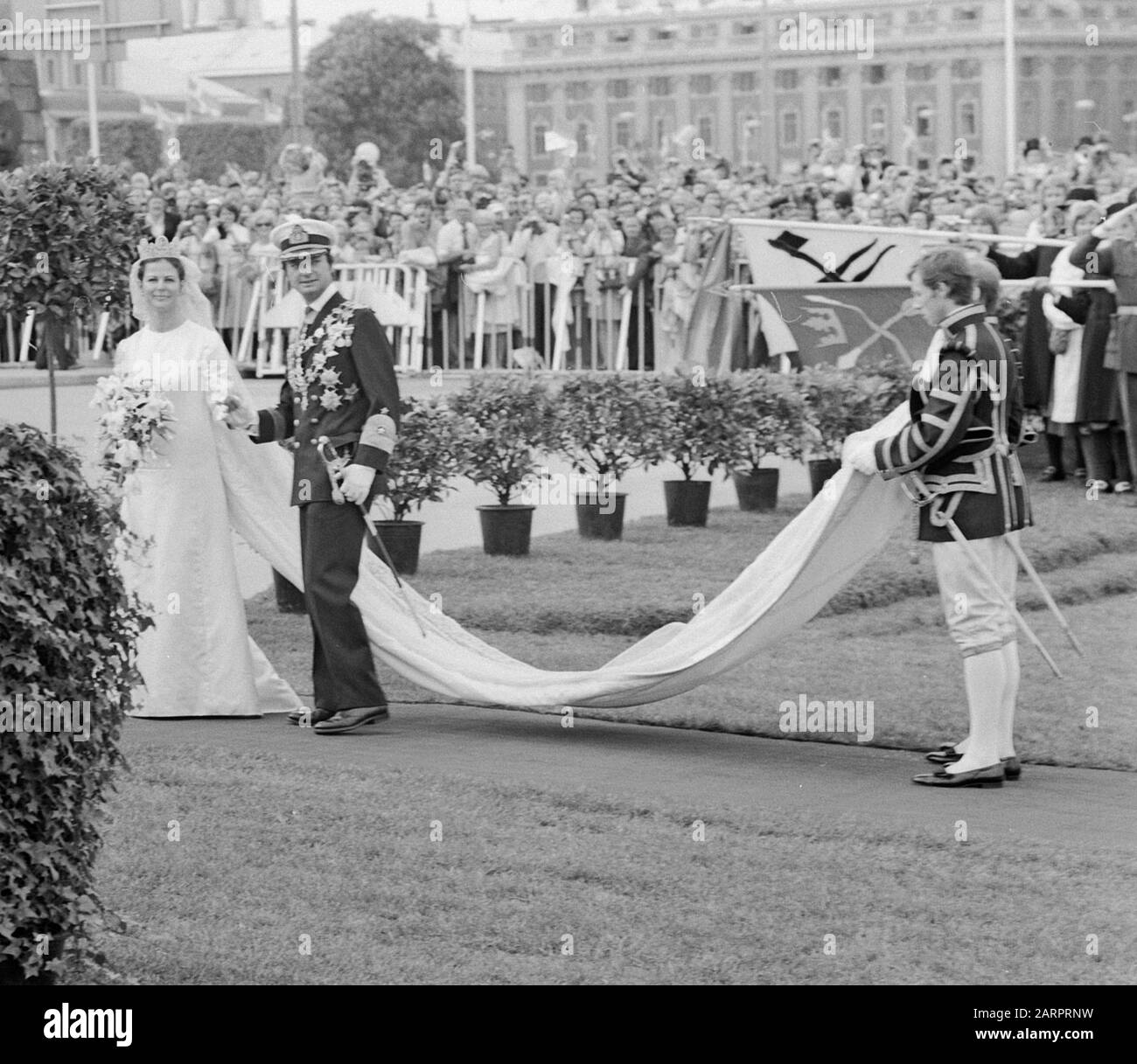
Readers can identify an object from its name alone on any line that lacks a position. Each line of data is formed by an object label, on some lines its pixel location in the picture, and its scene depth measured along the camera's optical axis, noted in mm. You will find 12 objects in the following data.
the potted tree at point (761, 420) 14078
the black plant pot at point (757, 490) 14812
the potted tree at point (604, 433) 13445
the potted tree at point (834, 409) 14617
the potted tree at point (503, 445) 12805
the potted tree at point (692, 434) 13891
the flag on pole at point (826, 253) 16547
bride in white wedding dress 8844
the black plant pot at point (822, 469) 14906
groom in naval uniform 8484
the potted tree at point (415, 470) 12133
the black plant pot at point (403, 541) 12102
